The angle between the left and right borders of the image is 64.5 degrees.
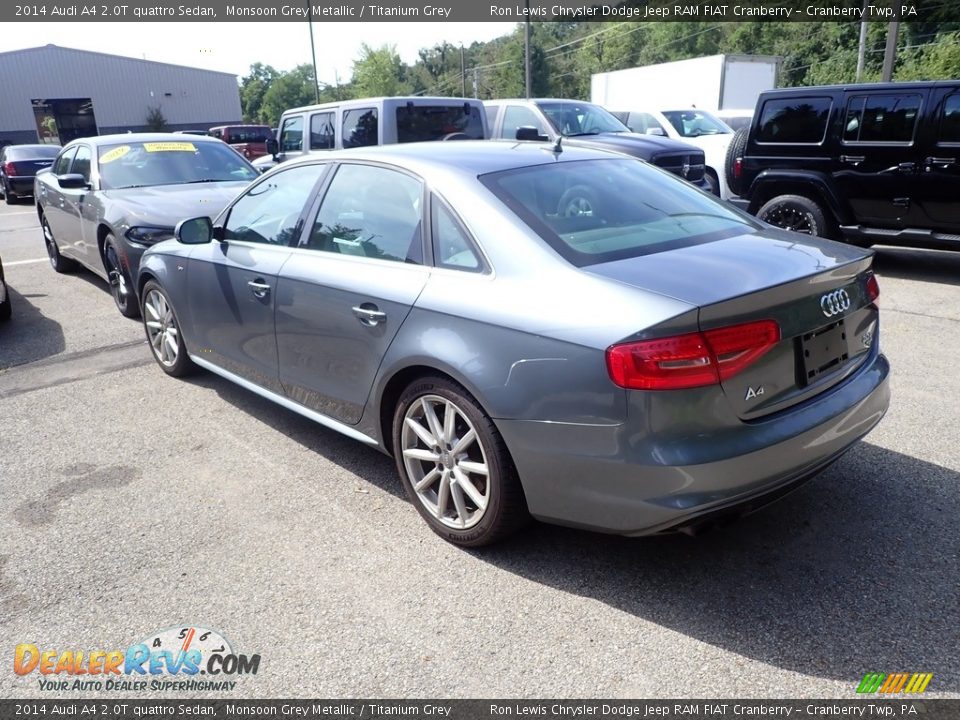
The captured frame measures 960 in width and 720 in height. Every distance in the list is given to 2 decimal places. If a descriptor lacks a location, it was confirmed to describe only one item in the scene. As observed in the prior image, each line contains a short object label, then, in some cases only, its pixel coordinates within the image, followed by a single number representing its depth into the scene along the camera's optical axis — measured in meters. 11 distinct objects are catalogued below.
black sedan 20.22
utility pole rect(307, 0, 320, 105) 38.06
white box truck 20.81
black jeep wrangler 7.28
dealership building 44.69
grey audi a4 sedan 2.50
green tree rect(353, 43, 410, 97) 78.56
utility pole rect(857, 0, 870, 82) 26.00
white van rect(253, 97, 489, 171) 9.69
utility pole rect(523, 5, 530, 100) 29.12
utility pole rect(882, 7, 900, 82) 15.23
